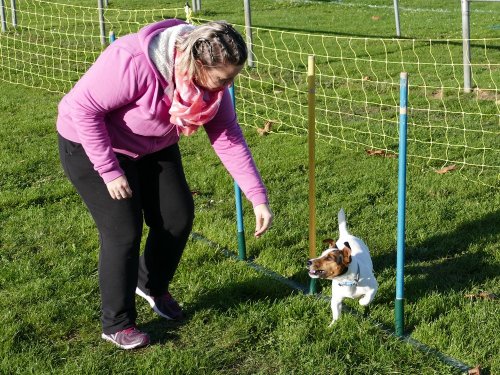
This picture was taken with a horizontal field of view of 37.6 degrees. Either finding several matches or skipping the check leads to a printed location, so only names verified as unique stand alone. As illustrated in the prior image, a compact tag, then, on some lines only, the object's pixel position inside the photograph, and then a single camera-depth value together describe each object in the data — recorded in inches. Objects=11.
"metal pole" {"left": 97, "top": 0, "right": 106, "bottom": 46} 448.2
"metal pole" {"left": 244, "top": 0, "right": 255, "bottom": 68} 421.8
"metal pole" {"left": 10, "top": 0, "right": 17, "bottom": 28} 574.6
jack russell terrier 146.1
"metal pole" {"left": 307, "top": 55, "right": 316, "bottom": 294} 156.2
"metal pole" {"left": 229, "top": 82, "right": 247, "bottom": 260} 184.2
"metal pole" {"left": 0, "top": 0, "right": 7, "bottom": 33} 573.2
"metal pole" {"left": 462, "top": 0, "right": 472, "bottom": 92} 346.0
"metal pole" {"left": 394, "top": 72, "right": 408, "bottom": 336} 135.3
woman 120.5
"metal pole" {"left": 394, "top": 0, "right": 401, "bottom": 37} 539.1
